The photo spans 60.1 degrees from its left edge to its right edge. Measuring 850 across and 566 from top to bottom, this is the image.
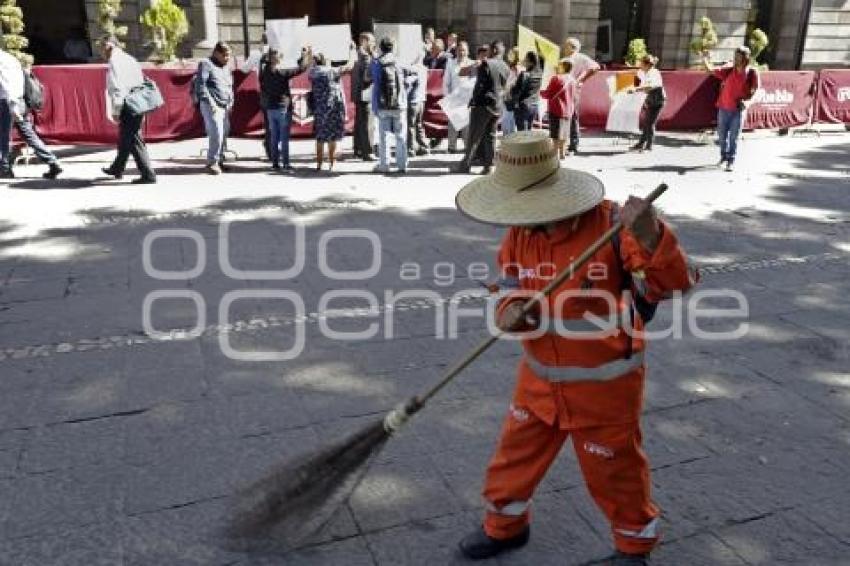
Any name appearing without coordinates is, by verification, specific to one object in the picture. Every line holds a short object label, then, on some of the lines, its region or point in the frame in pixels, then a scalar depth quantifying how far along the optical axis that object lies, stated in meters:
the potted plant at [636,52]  17.91
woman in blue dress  9.90
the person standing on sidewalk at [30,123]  9.45
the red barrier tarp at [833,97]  15.60
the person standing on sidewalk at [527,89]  10.74
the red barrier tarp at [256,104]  11.55
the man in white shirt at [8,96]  9.20
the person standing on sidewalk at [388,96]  9.73
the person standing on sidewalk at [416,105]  10.91
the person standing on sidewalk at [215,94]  9.70
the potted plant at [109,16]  14.48
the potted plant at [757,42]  17.33
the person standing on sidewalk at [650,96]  12.52
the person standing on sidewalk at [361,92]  10.55
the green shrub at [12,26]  13.02
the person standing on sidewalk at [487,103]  10.15
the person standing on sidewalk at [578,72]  12.27
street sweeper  2.42
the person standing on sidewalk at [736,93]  10.27
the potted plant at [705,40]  18.17
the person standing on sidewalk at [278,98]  9.91
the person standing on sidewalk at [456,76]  12.19
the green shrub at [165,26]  14.13
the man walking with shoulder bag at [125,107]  9.23
